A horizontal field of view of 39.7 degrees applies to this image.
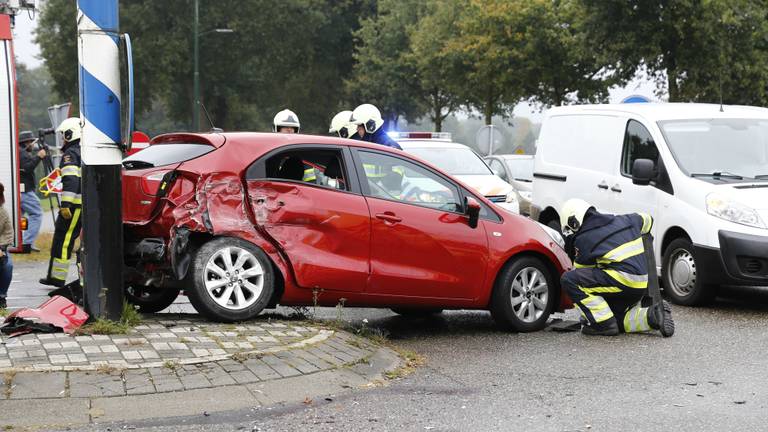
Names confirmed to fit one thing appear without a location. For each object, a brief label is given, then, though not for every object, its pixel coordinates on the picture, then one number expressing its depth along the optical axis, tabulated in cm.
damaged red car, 760
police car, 1430
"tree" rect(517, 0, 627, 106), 3669
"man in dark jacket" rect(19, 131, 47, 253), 1552
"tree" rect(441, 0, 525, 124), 3750
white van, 960
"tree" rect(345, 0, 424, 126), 5253
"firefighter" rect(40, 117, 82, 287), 1117
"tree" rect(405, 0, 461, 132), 4350
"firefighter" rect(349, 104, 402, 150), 1117
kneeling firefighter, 852
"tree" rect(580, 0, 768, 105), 2542
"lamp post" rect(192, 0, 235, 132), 4192
